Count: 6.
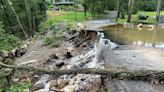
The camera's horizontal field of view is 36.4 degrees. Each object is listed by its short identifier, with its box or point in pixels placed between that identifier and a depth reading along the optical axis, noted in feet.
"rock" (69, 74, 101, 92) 24.63
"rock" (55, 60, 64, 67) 36.40
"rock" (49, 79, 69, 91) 26.45
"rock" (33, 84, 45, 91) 28.27
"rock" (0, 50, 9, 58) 44.14
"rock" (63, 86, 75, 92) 24.45
